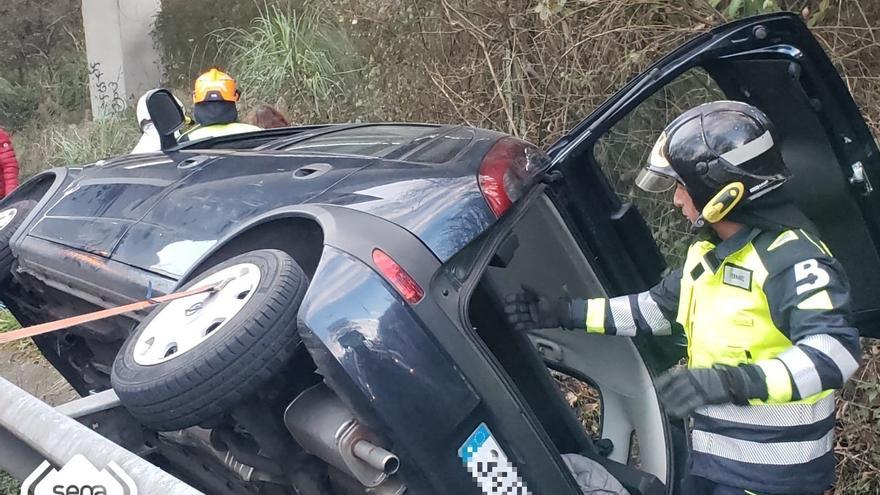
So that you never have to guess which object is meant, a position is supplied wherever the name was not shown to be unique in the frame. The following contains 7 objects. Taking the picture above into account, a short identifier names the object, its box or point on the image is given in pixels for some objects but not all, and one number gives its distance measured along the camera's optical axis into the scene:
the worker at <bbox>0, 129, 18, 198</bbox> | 7.84
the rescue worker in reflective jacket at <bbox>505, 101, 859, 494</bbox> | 2.04
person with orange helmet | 5.28
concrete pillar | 12.81
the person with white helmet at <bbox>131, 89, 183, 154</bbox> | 5.36
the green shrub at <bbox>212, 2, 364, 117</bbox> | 8.22
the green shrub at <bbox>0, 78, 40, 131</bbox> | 14.57
